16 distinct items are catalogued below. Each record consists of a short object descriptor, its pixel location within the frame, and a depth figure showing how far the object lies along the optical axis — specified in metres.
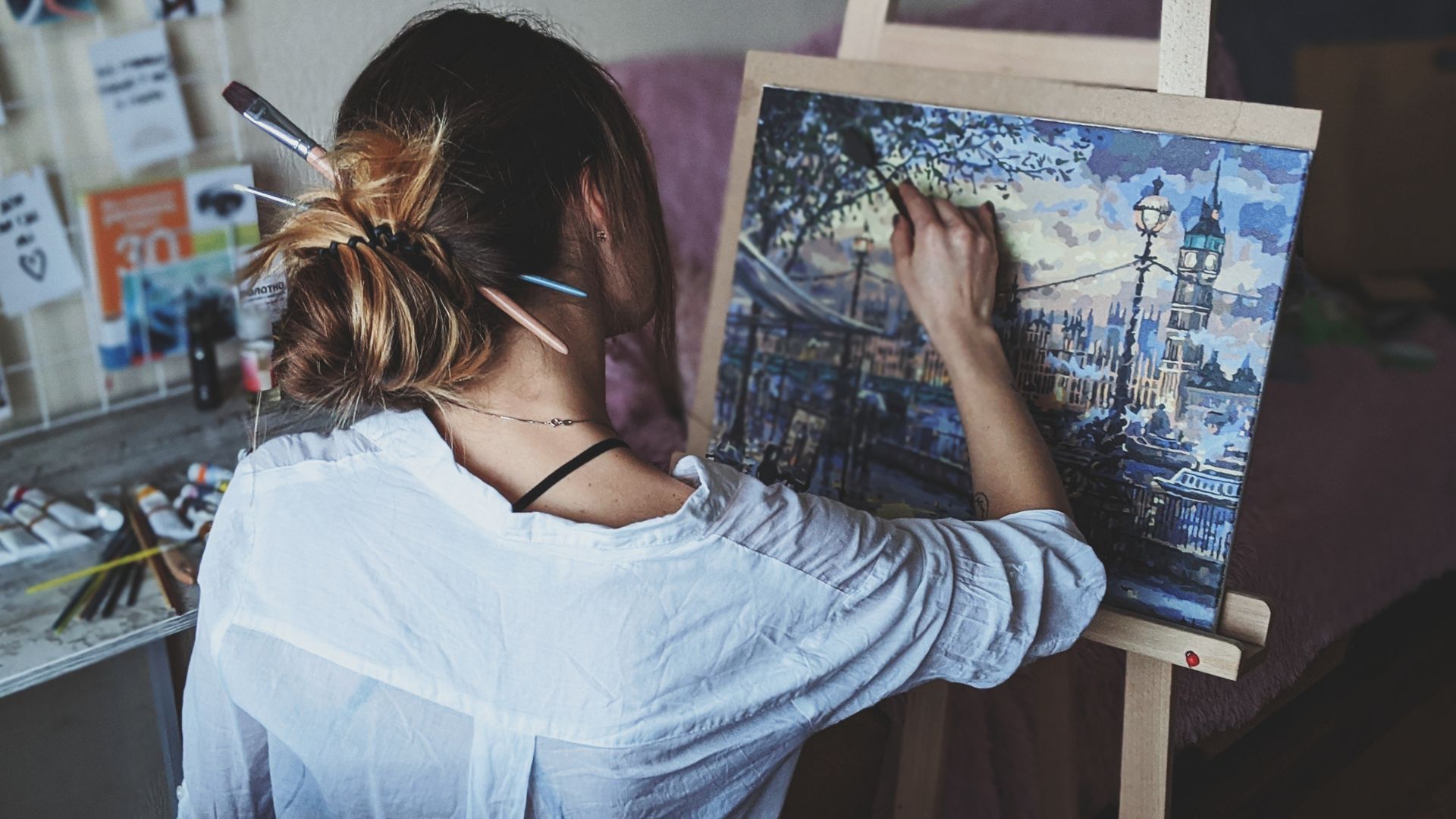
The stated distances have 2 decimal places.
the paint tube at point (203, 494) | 1.45
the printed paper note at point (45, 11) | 1.47
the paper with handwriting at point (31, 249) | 1.53
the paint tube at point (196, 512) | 1.40
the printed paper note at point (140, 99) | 1.57
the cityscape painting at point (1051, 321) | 1.04
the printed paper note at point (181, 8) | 1.57
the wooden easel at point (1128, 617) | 1.02
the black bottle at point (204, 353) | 1.70
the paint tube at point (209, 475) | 1.49
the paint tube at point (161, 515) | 1.39
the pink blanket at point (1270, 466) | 1.58
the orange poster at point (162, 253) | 1.63
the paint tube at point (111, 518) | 1.42
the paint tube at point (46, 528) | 1.38
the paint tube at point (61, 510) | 1.41
